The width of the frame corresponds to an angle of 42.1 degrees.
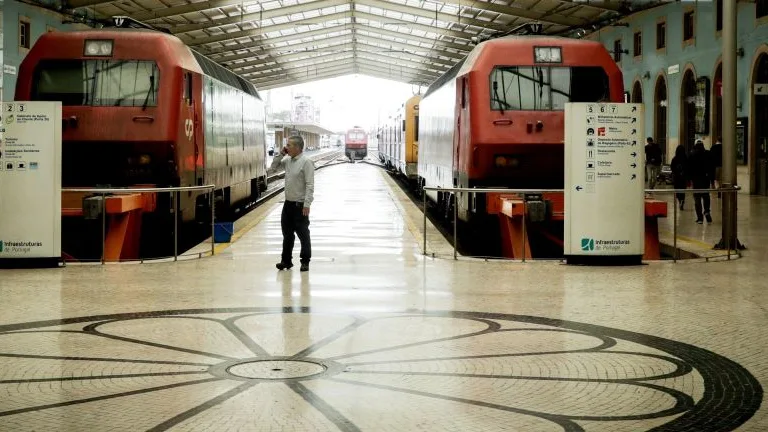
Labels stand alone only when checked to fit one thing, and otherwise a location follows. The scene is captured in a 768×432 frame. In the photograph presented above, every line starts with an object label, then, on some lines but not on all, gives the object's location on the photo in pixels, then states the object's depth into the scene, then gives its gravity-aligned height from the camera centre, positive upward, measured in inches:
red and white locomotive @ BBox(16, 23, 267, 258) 593.3 +55.9
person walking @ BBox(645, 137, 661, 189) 1126.4 +38.6
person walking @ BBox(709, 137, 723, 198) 913.3 +38.6
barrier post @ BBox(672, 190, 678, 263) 511.5 -21.6
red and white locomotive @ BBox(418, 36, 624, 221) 608.1 +58.2
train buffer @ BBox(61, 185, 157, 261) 506.6 -10.9
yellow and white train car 1405.0 +85.3
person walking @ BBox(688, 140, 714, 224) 805.2 +22.4
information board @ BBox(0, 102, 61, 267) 475.5 +4.6
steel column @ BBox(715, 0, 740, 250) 552.4 +47.5
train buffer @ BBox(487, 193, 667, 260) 521.0 -11.7
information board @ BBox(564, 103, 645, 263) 490.6 +5.4
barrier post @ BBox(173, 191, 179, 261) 513.7 -19.8
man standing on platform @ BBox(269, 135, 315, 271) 470.9 -4.3
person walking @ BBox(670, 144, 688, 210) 905.4 +22.7
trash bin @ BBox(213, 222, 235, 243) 593.6 -23.4
